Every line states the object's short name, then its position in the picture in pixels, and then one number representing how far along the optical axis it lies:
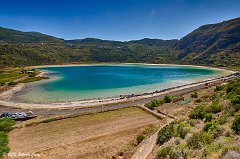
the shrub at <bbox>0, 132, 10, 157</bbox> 22.11
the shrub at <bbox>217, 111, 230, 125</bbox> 20.00
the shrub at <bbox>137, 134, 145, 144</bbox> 23.80
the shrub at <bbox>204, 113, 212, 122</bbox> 24.21
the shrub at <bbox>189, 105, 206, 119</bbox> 26.13
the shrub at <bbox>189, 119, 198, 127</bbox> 23.06
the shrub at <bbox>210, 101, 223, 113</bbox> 27.28
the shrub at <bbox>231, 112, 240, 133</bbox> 16.82
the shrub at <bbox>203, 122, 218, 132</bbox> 18.01
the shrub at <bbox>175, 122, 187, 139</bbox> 19.49
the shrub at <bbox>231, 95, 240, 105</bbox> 25.01
